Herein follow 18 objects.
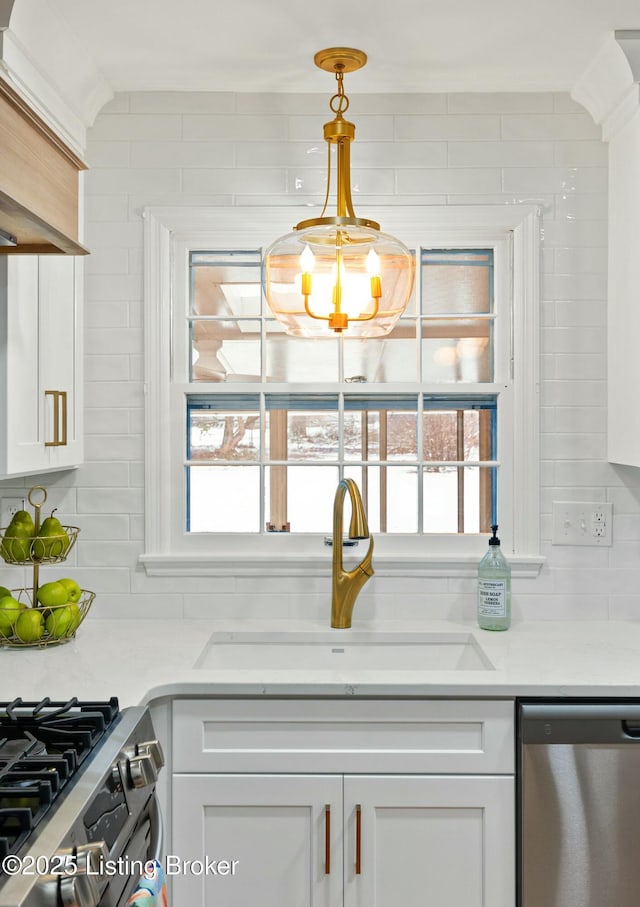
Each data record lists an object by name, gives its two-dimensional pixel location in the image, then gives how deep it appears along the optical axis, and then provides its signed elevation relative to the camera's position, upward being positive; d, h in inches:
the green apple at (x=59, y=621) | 85.0 -18.2
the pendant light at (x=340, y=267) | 84.9 +19.8
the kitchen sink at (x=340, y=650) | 92.9 -23.3
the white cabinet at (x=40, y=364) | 76.2 +8.9
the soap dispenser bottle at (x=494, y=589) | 92.1 -15.9
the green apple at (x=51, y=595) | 84.9 -15.4
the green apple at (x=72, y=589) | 86.7 -15.1
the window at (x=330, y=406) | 98.9 +5.4
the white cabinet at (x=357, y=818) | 72.8 -33.4
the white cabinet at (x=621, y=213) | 88.0 +27.4
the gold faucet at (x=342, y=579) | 93.4 -15.0
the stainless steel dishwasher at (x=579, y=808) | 71.7 -31.9
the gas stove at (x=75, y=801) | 42.3 -21.7
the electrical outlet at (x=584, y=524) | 98.4 -9.0
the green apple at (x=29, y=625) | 83.4 -18.3
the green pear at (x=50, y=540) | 87.0 -9.9
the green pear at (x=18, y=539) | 86.2 -9.6
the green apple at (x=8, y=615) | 83.9 -17.3
